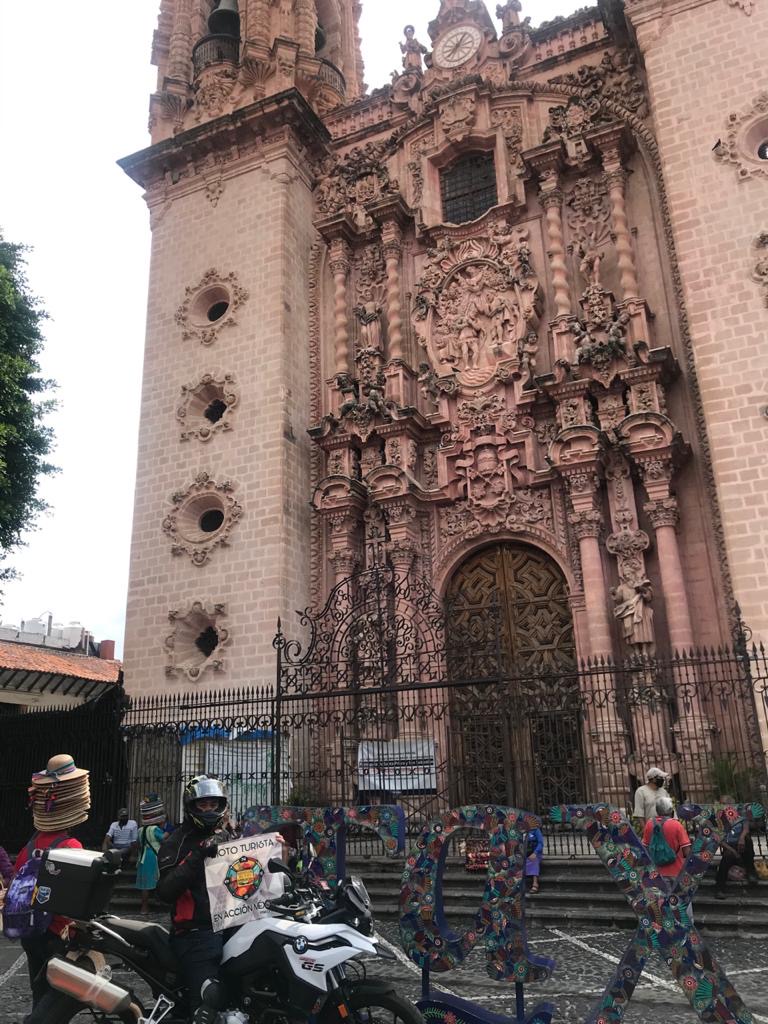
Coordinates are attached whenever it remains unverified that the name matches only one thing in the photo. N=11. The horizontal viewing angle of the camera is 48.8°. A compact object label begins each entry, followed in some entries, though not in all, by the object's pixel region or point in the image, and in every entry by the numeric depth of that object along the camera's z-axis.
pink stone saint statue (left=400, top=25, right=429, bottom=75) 18.20
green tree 15.84
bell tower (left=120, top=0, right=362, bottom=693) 15.39
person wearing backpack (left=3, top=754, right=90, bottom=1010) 4.36
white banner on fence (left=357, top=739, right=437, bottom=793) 11.41
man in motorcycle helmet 4.27
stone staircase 8.30
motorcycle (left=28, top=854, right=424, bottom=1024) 4.11
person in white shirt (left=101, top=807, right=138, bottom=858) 10.75
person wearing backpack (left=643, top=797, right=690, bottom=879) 7.51
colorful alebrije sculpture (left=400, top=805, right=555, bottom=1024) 4.96
